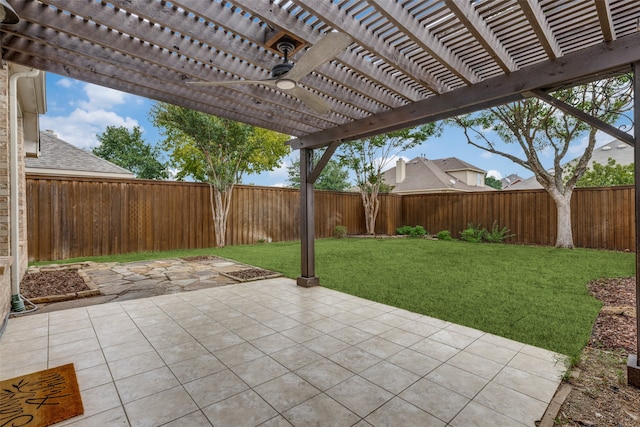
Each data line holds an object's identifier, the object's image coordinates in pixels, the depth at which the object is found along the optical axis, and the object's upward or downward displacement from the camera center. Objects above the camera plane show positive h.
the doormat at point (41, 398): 1.63 -1.08
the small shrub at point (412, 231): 11.47 -0.85
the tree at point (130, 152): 20.91 +4.14
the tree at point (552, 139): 8.02 +1.84
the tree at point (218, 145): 7.80 +1.82
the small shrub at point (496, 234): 9.80 -0.87
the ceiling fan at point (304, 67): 1.84 +0.99
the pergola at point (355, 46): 1.87 +1.17
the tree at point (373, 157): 10.98 +1.92
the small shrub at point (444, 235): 10.57 -0.94
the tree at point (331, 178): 24.88 +2.59
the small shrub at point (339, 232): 11.18 -0.82
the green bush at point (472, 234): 10.05 -0.87
